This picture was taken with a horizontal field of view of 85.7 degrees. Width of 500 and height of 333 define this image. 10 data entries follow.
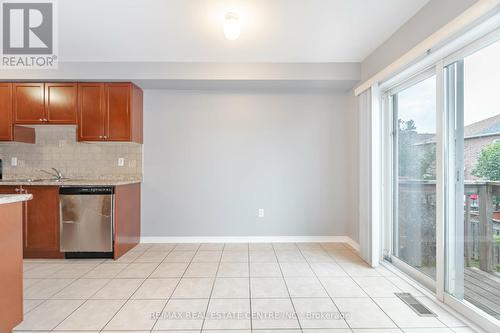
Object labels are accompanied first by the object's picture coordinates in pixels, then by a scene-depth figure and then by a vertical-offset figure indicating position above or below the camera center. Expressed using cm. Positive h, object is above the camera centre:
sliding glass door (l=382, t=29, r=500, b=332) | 195 -11
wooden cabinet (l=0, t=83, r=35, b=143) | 364 +71
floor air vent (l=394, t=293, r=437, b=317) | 215 -117
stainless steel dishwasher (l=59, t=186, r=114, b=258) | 329 -63
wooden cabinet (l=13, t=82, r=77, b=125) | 365 +90
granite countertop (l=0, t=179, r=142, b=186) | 327 -20
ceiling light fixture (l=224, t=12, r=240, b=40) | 241 +128
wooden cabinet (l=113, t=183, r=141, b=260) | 337 -70
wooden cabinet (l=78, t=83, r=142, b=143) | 366 +74
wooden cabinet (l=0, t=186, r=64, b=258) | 333 -66
